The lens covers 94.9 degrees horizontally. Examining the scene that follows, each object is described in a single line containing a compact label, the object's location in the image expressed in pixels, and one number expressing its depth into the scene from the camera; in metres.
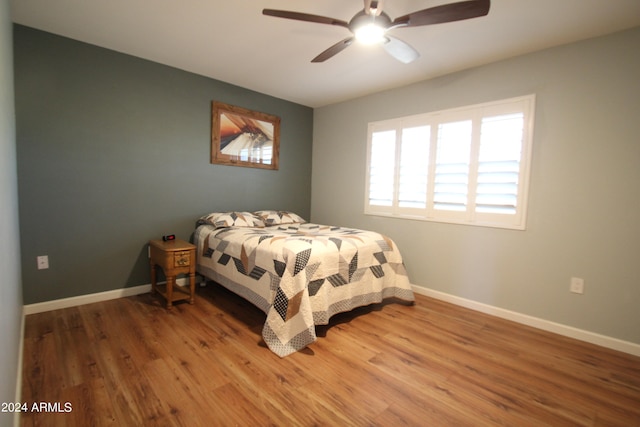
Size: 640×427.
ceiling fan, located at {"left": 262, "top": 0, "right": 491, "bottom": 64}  1.58
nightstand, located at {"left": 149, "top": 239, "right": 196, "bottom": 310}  2.63
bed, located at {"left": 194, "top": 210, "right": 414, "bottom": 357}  2.08
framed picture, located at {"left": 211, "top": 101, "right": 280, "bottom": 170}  3.49
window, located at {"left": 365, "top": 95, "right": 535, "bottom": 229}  2.62
